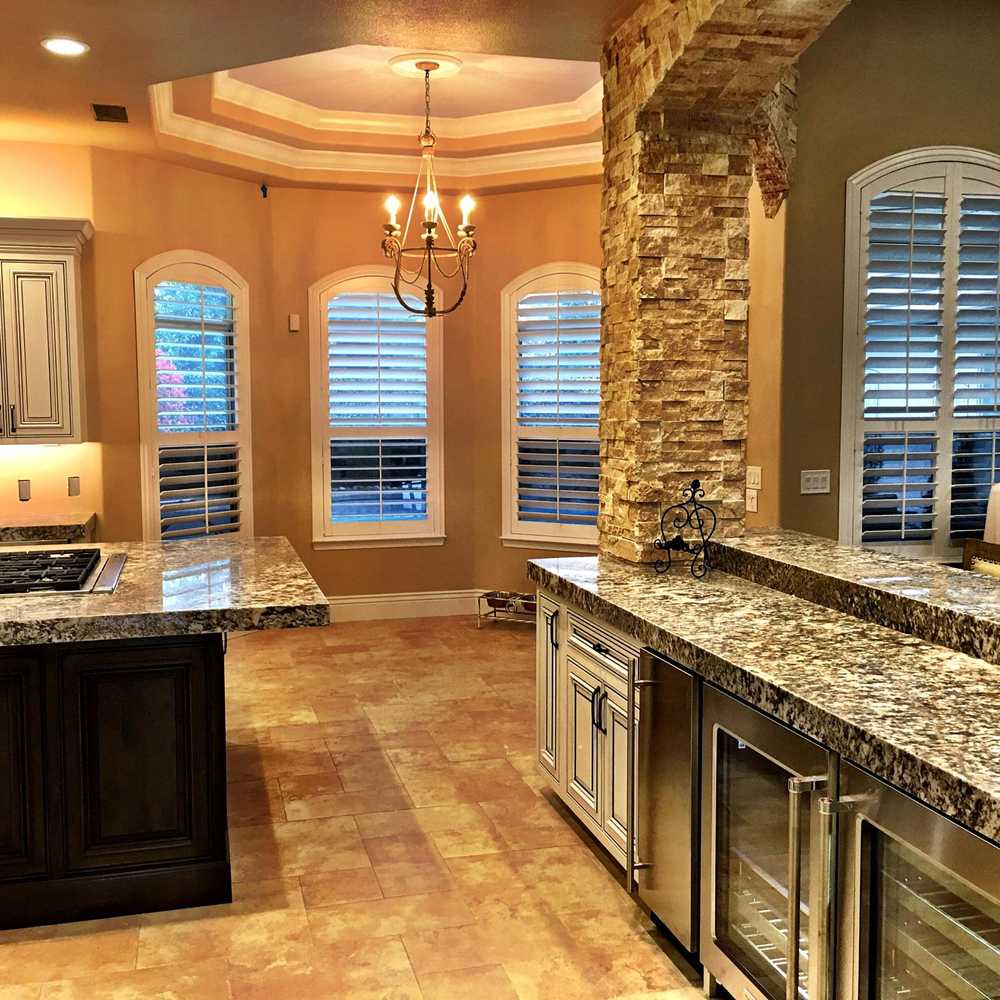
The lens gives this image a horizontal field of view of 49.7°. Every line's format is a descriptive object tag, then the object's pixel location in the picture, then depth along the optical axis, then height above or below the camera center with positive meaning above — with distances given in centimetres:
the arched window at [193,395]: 643 +13
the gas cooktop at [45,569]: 343 -52
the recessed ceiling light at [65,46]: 436 +152
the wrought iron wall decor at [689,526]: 391 -41
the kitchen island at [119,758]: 316 -102
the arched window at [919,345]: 483 +32
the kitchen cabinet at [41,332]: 571 +45
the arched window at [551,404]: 703 +9
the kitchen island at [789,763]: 183 -74
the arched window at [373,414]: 721 +2
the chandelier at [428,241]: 526 +101
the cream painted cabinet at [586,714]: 325 -98
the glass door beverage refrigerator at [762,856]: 212 -97
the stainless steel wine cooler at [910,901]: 172 -84
